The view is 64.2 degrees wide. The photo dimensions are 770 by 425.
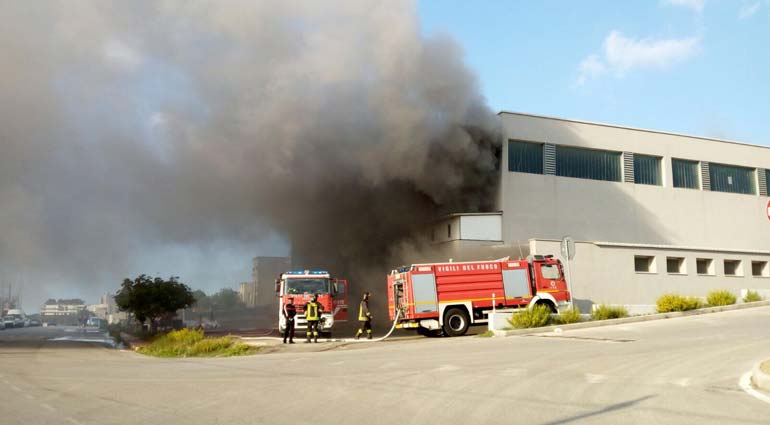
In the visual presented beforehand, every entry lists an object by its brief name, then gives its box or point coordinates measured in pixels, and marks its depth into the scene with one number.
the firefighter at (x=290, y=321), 19.25
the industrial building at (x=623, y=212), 27.88
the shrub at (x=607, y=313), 19.20
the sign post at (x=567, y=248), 18.55
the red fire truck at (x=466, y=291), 19.66
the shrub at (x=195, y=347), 17.25
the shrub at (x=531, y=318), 18.06
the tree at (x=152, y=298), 33.56
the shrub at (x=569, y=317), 18.52
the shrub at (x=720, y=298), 22.03
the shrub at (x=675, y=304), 20.28
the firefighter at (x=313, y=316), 19.16
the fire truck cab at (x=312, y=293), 21.62
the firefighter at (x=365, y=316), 19.75
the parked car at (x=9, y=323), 69.04
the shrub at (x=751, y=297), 23.52
